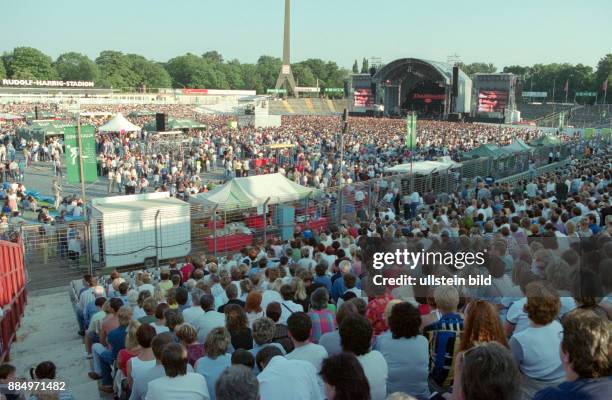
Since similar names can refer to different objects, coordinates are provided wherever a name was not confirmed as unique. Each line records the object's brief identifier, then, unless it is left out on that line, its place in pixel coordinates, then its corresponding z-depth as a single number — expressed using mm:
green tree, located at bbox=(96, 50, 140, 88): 102375
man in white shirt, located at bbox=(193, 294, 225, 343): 4844
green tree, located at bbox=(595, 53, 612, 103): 79250
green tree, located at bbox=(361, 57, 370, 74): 129938
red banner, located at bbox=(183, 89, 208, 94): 94625
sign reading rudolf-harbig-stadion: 79812
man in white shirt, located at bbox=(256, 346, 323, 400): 3031
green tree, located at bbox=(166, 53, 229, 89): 115062
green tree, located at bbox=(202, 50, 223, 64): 161000
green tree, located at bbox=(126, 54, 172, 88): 108562
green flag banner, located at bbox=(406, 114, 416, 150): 19422
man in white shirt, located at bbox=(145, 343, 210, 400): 3168
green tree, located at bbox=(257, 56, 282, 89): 125831
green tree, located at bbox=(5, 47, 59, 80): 93938
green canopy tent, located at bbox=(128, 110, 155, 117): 47312
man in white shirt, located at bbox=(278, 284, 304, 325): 5013
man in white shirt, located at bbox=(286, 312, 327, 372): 3459
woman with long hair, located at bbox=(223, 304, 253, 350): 4191
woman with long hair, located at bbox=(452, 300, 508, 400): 2982
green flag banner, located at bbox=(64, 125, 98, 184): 12430
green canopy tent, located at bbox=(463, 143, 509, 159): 21359
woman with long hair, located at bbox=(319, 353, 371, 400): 2320
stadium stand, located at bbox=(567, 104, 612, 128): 58712
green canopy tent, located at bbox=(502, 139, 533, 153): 22375
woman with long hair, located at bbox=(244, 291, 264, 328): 4820
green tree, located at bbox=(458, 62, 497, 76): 138375
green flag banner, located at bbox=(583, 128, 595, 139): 33688
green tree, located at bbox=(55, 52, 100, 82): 102375
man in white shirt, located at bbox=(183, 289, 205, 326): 5083
